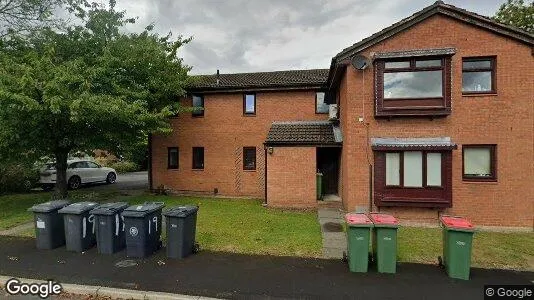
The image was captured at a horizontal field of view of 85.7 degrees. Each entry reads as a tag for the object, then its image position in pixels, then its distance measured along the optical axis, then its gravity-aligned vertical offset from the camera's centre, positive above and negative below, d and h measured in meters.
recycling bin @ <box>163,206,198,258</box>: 6.34 -1.80
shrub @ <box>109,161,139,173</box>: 28.95 -1.57
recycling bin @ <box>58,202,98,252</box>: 6.77 -1.79
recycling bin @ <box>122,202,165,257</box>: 6.37 -1.78
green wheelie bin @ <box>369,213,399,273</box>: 5.68 -1.90
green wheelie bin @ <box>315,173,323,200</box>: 12.12 -1.42
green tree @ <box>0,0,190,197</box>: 9.05 +2.31
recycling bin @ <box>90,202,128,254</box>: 6.60 -1.81
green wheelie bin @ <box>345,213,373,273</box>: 5.69 -1.87
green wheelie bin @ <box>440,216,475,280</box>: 5.41 -1.88
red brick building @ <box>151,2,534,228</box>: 8.92 +1.02
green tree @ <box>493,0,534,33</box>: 17.56 +8.54
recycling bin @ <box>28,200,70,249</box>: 6.95 -1.81
